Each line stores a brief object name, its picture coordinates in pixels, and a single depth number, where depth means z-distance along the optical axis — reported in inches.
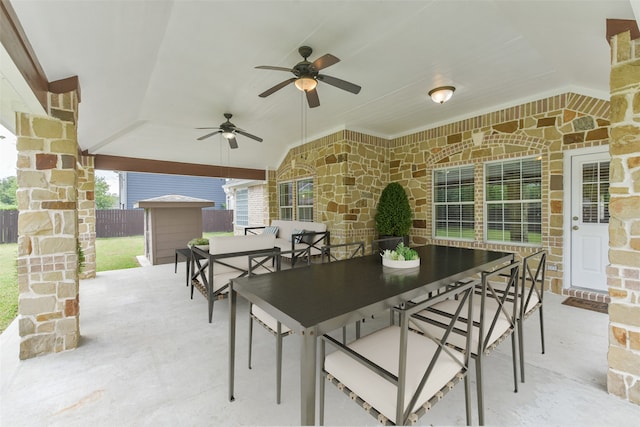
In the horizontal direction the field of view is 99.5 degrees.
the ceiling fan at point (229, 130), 183.4
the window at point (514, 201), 164.1
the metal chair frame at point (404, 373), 44.9
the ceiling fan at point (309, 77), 103.2
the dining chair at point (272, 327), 71.6
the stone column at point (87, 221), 201.9
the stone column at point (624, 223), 69.4
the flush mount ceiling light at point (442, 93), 144.6
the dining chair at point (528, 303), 79.2
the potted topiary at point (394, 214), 211.5
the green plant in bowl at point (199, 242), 201.8
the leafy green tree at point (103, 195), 627.0
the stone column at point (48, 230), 94.4
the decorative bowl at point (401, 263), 86.4
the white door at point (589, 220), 141.1
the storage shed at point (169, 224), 259.8
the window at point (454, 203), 192.7
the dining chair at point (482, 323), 63.3
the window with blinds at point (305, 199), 261.4
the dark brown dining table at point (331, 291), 45.9
